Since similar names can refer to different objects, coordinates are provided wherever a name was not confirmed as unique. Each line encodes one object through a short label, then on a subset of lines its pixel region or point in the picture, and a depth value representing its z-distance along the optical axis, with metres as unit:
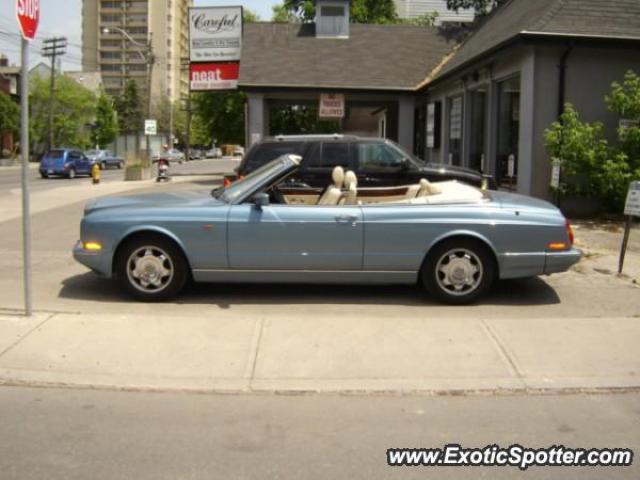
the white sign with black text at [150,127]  34.50
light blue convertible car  7.14
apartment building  134.50
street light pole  35.23
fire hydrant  29.38
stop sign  6.18
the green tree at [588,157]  13.52
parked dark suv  12.09
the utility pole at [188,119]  51.89
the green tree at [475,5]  31.66
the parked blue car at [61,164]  37.12
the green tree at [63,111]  67.38
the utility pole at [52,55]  61.50
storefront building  14.47
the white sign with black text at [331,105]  23.73
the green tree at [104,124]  75.62
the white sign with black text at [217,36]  28.97
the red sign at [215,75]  28.89
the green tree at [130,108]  97.25
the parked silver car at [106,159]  54.42
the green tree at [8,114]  55.28
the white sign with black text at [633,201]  8.64
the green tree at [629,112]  13.52
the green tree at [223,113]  38.16
